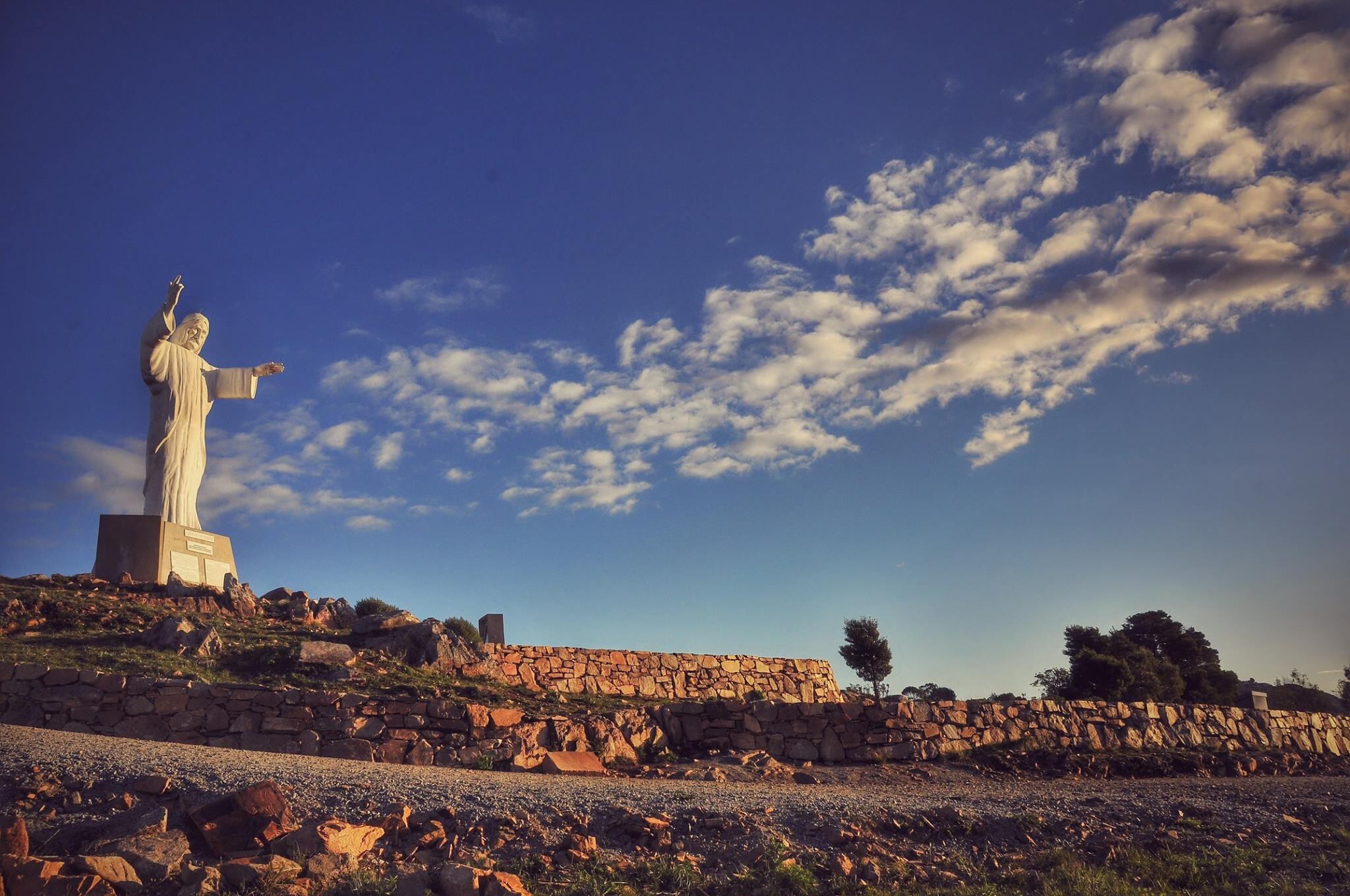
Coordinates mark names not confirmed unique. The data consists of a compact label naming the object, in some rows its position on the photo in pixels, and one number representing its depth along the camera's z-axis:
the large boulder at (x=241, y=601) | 19.42
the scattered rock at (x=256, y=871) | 6.98
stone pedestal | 21.27
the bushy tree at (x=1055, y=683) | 28.37
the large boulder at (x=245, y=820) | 7.81
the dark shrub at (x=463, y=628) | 23.70
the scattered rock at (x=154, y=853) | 7.10
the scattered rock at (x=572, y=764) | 13.44
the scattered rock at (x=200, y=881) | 6.88
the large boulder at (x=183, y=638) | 15.80
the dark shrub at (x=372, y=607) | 23.03
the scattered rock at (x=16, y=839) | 7.05
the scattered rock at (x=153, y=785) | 8.78
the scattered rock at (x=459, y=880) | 6.93
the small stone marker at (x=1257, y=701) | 18.80
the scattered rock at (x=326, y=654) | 15.79
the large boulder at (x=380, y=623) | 18.25
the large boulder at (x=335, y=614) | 20.58
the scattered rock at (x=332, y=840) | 7.51
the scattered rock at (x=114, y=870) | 6.86
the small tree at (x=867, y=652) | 30.17
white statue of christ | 23.03
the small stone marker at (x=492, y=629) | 21.19
